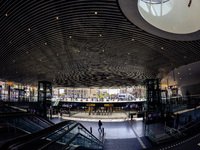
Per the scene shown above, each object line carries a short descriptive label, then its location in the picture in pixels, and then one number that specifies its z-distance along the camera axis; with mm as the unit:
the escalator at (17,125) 4682
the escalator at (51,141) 2134
